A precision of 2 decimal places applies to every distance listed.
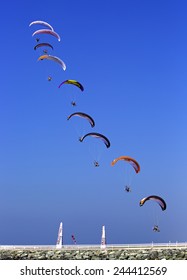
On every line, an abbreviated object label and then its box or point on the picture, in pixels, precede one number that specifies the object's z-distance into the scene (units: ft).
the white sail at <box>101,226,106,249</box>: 229.04
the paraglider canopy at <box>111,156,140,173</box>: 226.17
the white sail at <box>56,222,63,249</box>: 230.60
